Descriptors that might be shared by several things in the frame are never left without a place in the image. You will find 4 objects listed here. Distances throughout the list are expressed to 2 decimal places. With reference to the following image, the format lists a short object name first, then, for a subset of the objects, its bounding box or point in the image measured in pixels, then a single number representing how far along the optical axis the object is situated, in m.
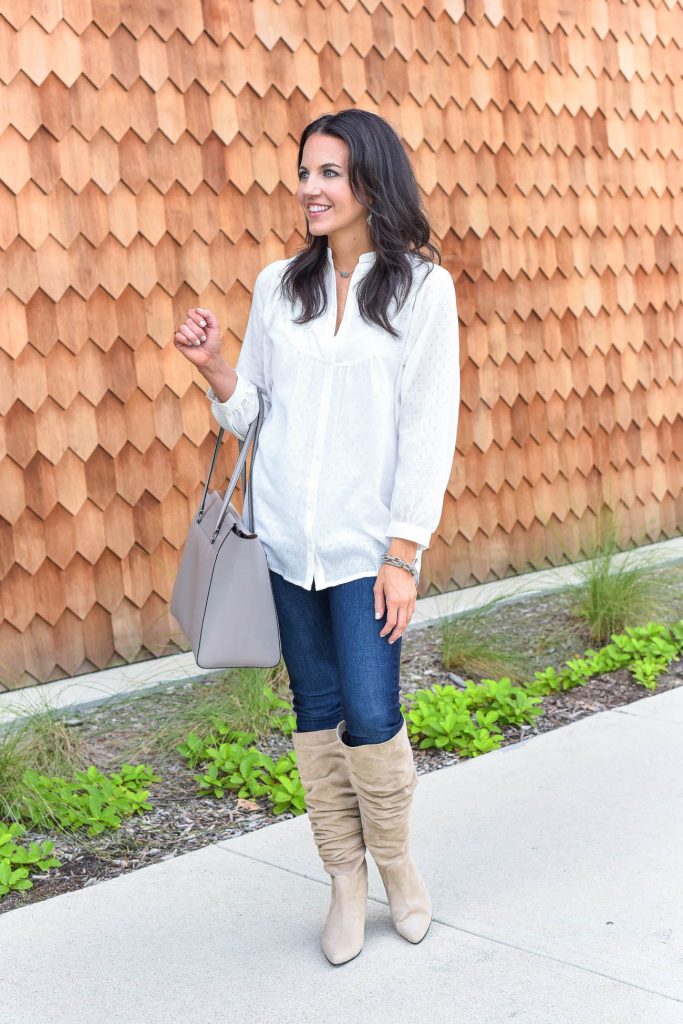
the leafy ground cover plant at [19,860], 3.19
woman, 2.59
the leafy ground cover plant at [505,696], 4.21
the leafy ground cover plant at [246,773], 3.70
